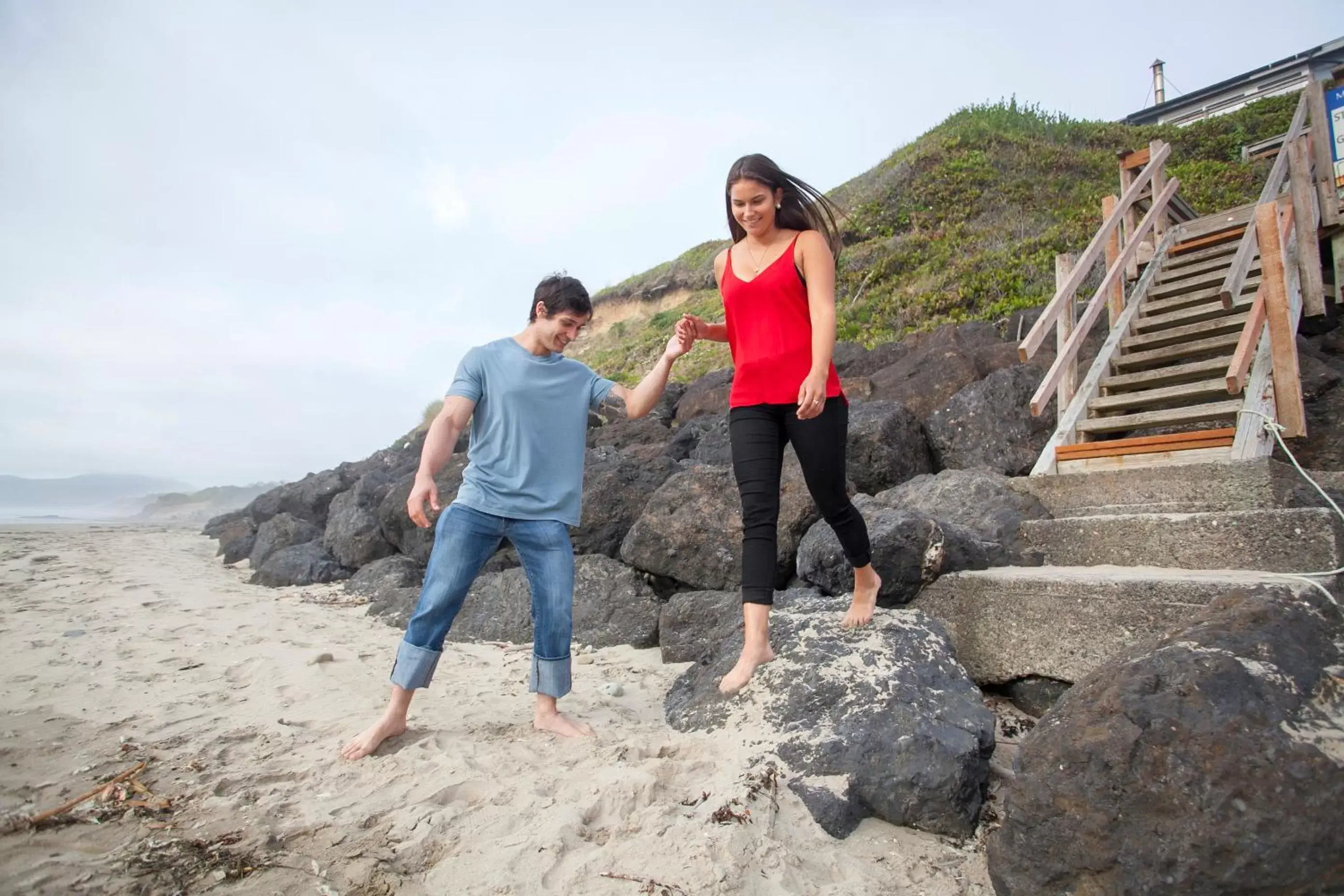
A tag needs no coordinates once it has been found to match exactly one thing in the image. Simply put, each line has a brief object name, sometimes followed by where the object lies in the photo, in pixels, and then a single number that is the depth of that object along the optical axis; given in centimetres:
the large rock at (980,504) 374
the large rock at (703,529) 424
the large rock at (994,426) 549
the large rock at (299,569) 789
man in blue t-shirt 265
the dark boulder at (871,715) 212
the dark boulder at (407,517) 710
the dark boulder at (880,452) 551
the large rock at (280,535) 952
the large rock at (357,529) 802
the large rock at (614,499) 552
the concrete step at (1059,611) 259
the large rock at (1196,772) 146
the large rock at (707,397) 970
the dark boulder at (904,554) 318
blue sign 684
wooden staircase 434
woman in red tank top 261
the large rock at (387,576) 668
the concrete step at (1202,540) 278
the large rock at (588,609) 445
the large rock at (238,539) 1070
